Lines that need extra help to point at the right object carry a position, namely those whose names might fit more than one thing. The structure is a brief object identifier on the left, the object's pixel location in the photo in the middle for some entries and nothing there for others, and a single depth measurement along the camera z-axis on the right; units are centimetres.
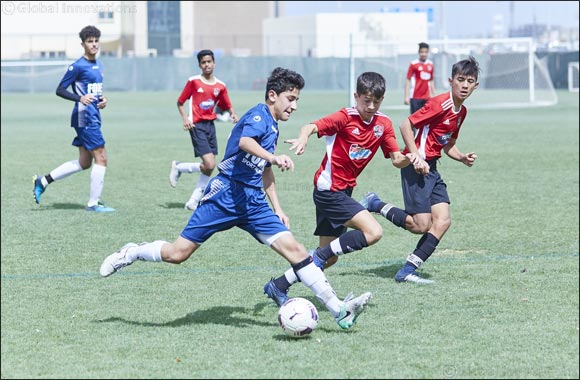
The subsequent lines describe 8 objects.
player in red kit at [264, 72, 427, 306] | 1453
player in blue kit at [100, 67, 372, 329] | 1302
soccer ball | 1255
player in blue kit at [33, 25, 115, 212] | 2433
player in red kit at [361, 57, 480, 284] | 1612
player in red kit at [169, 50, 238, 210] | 2569
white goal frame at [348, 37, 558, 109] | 6904
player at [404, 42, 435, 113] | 4484
